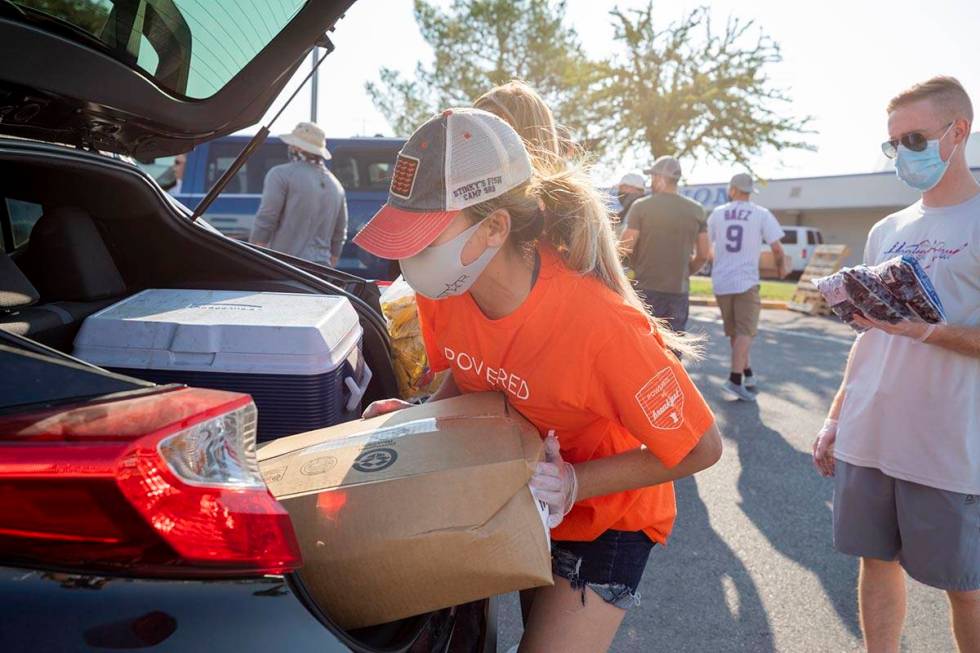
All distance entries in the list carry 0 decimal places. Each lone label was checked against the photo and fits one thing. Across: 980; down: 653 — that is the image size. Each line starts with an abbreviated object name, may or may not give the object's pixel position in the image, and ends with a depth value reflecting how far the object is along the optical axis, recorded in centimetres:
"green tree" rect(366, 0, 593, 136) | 2159
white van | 2906
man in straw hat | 520
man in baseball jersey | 638
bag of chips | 266
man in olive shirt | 584
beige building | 3381
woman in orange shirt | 146
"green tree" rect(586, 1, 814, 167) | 1970
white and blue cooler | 194
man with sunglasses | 210
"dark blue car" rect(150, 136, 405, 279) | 857
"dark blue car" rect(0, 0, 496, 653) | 87
